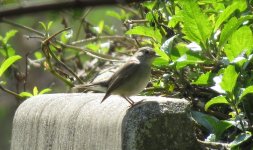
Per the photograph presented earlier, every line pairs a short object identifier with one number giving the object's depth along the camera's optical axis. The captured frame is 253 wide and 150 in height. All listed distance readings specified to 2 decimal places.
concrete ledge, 4.74
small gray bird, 6.94
